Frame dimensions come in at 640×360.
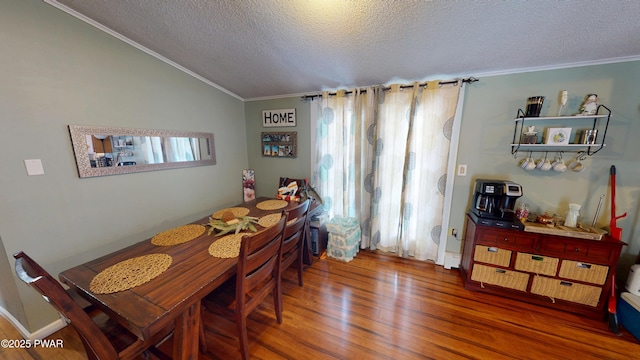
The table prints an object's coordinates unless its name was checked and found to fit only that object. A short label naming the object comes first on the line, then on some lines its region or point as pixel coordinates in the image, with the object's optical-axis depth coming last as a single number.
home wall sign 2.92
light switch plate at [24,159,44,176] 1.44
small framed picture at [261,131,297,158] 2.98
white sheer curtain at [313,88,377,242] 2.52
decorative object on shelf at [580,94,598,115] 1.71
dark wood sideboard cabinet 1.64
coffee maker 1.85
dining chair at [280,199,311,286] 1.54
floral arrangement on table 1.65
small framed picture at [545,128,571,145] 1.77
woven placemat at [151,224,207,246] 1.51
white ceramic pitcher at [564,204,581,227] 1.76
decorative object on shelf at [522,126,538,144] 1.86
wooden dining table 0.88
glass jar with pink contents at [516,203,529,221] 1.92
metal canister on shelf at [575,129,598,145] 1.70
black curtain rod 2.03
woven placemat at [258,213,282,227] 1.83
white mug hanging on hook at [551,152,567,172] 1.83
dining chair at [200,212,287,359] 1.15
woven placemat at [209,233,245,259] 1.34
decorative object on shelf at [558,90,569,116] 1.76
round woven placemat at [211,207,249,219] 1.96
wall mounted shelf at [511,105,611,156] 1.72
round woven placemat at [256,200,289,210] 2.32
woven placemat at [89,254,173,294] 1.03
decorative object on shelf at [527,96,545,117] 1.82
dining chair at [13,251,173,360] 0.75
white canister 1.58
